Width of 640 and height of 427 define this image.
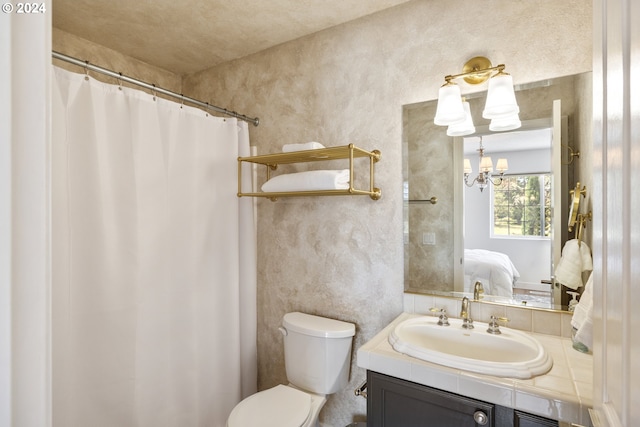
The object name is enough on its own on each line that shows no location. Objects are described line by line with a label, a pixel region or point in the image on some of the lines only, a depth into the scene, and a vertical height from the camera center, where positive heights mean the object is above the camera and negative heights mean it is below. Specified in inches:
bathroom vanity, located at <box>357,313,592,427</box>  38.3 -22.4
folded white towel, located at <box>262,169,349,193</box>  64.4 +6.3
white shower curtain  56.0 -9.4
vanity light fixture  55.1 +18.8
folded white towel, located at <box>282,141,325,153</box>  67.0 +13.4
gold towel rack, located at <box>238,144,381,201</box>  64.1 +11.9
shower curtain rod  51.9 +23.8
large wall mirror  55.2 +2.4
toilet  60.7 -32.2
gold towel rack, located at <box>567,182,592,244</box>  53.1 -0.5
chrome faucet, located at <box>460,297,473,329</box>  57.1 -17.7
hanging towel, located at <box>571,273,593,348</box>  42.1 -14.1
